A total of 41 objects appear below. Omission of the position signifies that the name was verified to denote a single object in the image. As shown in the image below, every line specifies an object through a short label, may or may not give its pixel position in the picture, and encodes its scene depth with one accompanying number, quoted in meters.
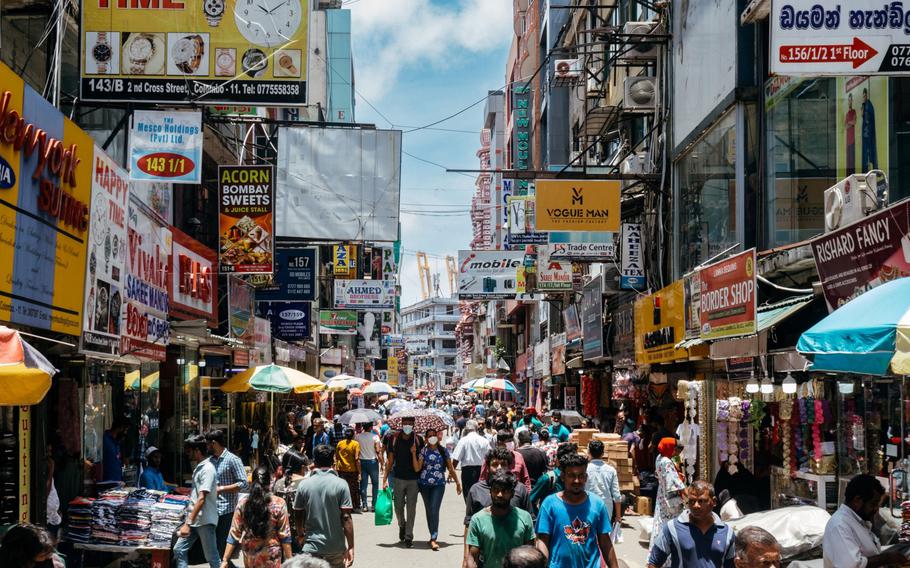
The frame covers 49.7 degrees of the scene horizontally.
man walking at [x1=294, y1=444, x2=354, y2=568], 8.73
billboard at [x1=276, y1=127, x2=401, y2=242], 17.75
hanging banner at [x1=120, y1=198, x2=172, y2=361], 12.92
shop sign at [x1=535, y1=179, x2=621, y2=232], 18.16
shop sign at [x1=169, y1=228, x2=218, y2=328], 15.92
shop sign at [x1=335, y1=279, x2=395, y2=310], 34.00
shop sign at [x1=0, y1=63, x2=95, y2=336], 8.86
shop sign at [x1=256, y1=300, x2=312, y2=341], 27.55
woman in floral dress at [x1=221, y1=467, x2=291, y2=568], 7.73
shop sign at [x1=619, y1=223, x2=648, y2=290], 21.45
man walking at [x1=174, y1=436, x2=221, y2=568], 9.90
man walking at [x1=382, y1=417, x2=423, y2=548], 13.95
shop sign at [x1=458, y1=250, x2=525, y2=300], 34.75
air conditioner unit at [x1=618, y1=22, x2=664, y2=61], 19.17
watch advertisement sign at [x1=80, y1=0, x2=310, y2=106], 13.92
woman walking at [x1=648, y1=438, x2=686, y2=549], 12.30
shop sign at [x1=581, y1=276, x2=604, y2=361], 25.02
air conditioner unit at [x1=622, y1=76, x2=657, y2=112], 19.77
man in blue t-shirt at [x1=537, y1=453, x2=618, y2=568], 6.93
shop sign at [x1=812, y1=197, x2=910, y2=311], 8.48
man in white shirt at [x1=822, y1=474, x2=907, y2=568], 6.52
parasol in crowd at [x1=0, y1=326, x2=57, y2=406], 6.07
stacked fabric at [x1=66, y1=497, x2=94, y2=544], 10.54
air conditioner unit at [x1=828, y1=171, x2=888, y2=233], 10.26
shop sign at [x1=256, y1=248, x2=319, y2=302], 25.20
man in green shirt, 6.98
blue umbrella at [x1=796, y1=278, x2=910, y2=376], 6.09
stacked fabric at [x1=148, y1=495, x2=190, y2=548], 10.62
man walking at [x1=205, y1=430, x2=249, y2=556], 10.16
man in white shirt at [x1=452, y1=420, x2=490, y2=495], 14.83
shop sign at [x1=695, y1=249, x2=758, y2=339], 12.34
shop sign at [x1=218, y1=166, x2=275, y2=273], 17.12
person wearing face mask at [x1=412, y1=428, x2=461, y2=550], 13.88
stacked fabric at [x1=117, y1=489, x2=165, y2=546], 10.61
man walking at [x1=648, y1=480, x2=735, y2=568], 6.36
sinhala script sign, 8.22
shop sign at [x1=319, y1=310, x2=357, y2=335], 41.62
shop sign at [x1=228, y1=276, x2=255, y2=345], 20.69
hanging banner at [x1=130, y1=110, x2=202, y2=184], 13.84
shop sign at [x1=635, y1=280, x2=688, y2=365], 16.59
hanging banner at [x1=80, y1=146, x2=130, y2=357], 11.27
